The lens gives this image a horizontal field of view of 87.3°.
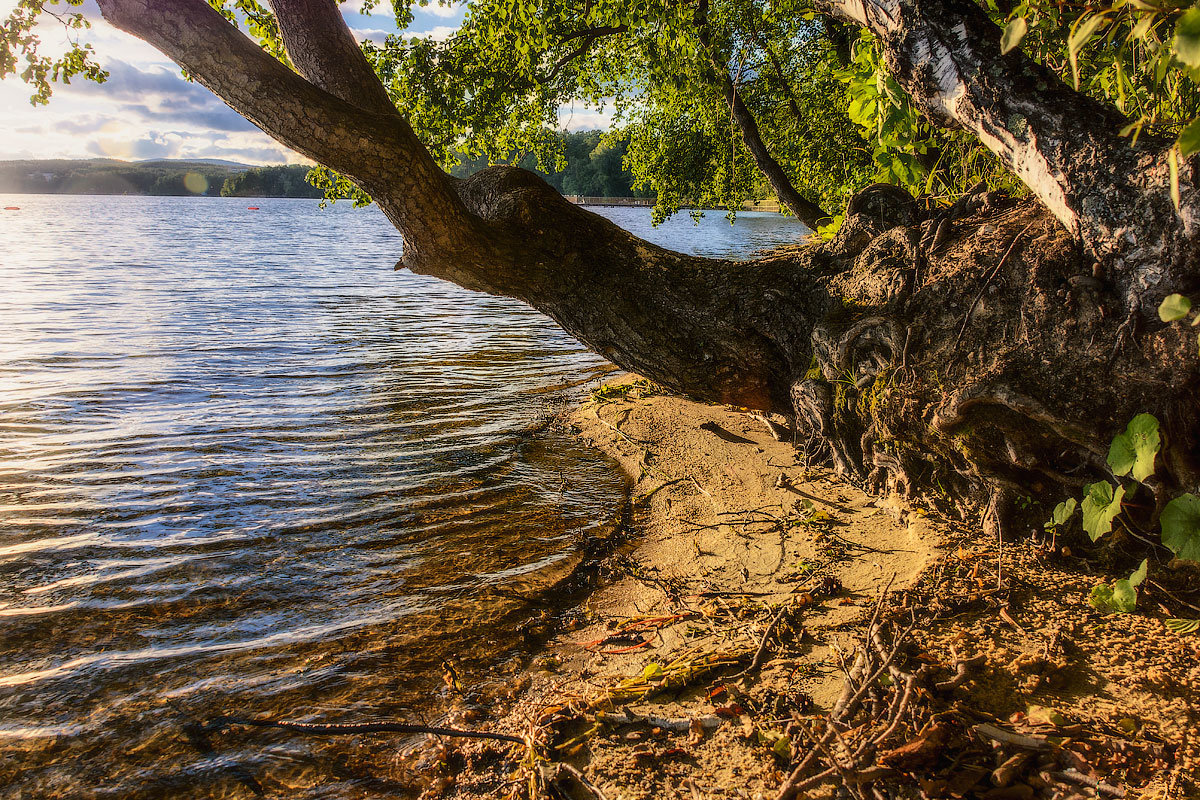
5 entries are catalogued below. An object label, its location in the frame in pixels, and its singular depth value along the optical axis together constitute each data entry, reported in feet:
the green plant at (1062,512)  8.93
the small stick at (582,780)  7.88
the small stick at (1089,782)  6.39
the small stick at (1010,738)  7.18
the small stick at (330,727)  10.06
